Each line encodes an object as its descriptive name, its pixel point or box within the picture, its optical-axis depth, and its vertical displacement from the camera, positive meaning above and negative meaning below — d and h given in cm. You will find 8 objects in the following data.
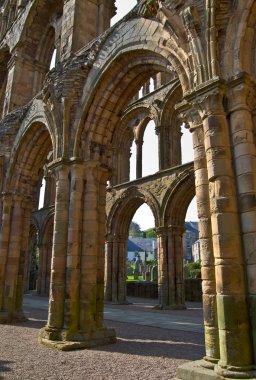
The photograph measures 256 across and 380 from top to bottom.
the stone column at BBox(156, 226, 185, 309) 1338 +67
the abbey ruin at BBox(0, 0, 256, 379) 361 +227
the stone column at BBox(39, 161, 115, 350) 572 +41
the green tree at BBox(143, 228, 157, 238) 8968 +1320
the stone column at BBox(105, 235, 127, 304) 1545 +67
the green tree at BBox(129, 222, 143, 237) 9689 +1592
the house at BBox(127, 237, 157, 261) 6950 +855
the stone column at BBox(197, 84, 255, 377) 329 +42
